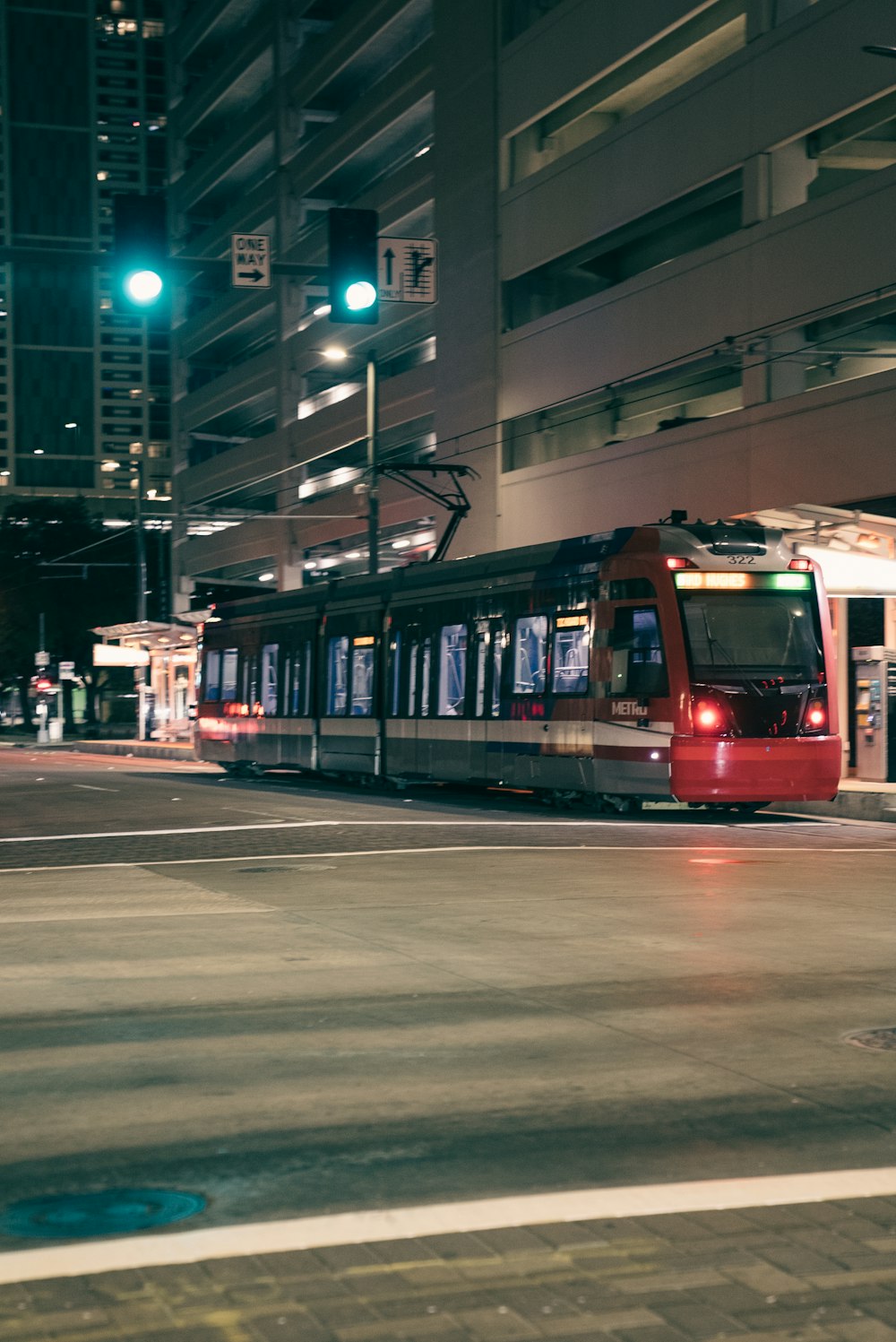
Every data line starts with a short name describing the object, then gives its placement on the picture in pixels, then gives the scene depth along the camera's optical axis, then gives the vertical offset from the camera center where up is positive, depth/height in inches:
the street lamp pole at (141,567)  2409.0 +198.5
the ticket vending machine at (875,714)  1056.2 +2.4
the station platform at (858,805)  937.5 -46.2
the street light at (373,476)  1562.5 +205.9
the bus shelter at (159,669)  2319.1 +61.9
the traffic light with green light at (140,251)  601.0 +155.0
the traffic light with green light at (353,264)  642.8 +161.8
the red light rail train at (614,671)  834.8 +23.2
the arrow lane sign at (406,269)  959.6 +255.5
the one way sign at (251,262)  764.0 +195.9
